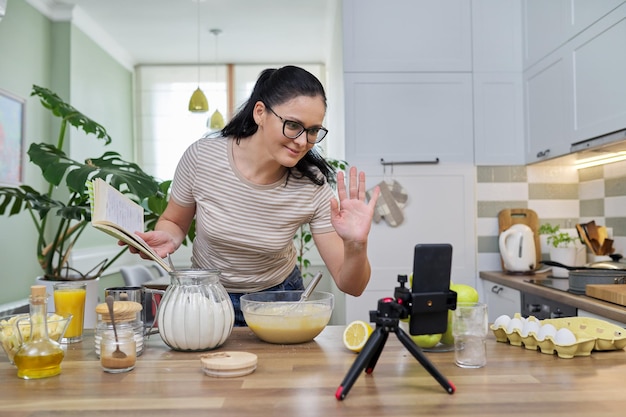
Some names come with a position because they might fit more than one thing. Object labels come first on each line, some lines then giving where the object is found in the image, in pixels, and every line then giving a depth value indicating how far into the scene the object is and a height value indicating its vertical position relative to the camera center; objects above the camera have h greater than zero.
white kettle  3.28 -0.20
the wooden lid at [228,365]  1.08 -0.28
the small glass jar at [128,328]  1.16 -0.23
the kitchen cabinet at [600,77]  2.50 +0.63
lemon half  1.26 -0.27
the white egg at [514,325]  1.31 -0.26
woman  1.57 +0.07
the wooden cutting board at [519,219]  3.48 -0.03
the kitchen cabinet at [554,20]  2.70 +0.99
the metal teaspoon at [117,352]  1.12 -0.26
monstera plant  2.47 +0.16
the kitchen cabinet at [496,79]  3.50 +0.83
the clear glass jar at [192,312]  1.25 -0.21
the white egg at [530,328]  1.26 -0.26
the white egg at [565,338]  1.20 -0.26
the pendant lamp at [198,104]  5.05 +1.00
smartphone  1.03 -0.13
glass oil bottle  1.09 -0.25
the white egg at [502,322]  1.34 -0.26
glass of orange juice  1.34 -0.20
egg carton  1.21 -0.27
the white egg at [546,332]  1.24 -0.26
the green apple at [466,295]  1.24 -0.18
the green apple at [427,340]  1.25 -0.28
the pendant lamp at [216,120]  5.36 +0.91
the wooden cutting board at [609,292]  2.13 -0.31
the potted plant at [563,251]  3.04 -0.21
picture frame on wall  3.97 +0.59
